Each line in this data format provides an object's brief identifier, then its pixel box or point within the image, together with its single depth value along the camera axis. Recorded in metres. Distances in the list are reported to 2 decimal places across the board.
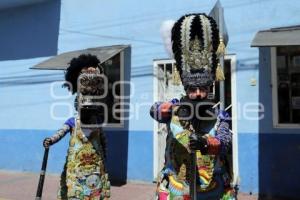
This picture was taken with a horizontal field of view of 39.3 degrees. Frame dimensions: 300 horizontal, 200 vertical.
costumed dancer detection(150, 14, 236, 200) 2.61
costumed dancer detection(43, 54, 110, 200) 3.81
